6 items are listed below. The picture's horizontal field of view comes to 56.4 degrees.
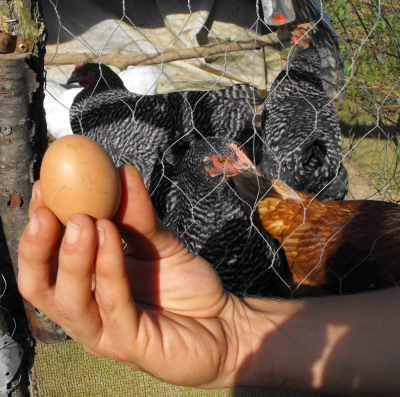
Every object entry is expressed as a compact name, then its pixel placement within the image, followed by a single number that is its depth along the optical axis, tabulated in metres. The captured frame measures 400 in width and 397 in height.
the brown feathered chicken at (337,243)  1.12
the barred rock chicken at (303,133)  1.76
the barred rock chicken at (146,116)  1.93
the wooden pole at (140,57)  2.40
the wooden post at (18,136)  0.85
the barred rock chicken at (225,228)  1.18
